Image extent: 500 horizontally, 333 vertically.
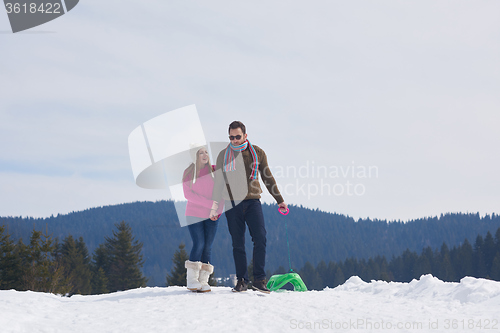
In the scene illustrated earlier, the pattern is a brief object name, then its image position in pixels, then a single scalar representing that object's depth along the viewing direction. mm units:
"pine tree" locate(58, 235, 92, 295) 47625
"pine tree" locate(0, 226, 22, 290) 31078
